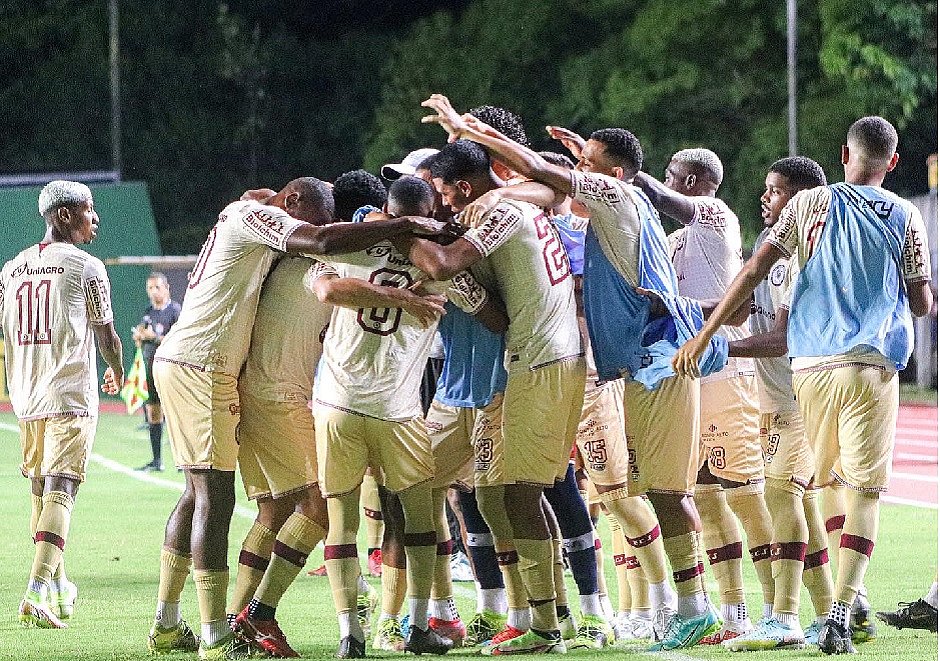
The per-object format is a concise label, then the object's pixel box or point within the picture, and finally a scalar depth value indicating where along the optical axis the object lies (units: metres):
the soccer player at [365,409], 15.33
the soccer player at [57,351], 18.50
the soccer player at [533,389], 15.62
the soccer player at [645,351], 15.62
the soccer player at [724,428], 16.72
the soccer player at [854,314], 15.48
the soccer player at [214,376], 15.44
